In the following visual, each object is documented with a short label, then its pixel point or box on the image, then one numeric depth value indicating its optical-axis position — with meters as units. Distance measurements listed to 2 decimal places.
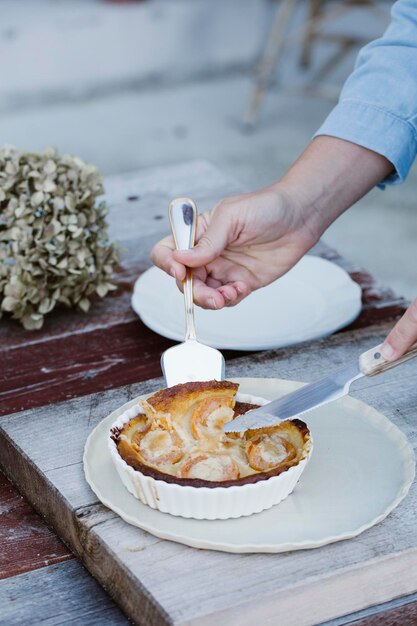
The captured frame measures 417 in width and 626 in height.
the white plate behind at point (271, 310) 1.36
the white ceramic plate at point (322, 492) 1.04
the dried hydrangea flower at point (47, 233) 1.39
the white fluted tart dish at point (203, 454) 1.04
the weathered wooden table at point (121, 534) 1.01
